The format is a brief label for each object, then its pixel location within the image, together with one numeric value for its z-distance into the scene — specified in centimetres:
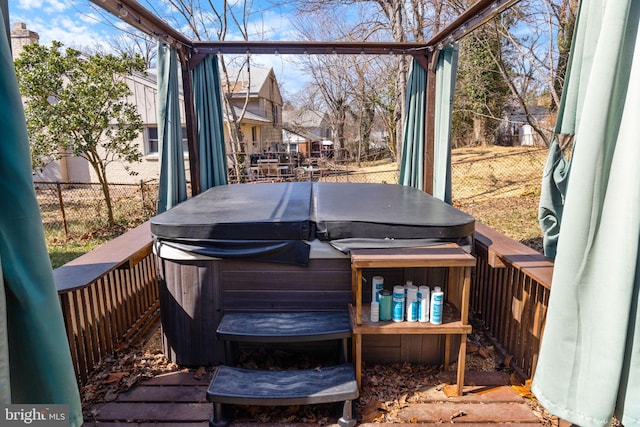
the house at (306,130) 2114
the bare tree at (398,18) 743
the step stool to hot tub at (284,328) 221
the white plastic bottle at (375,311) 224
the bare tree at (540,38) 558
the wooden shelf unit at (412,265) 212
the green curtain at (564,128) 137
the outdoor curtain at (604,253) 110
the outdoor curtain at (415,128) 423
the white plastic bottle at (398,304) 224
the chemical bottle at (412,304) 225
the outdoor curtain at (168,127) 342
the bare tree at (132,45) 1376
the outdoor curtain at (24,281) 102
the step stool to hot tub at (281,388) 197
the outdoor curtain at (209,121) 411
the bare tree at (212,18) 937
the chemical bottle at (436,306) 220
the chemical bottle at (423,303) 223
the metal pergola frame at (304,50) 350
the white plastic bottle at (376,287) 229
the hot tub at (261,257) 240
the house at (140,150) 1048
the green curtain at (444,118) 362
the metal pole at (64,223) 563
